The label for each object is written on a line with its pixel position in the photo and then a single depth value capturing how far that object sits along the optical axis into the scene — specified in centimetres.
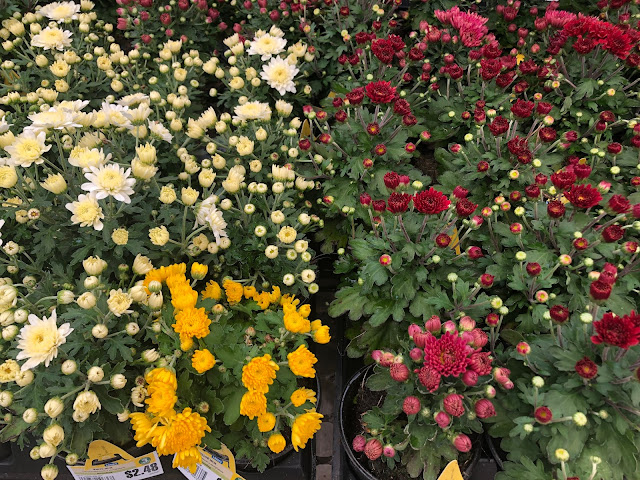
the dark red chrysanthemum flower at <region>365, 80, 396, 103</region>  54
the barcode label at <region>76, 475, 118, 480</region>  49
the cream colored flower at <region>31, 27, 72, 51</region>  70
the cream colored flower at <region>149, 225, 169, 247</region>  49
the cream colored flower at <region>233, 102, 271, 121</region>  60
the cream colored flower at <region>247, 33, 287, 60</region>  70
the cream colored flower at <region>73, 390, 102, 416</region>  40
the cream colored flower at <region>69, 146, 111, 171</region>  47
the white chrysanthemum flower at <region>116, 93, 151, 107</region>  58
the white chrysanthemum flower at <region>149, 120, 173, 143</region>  56
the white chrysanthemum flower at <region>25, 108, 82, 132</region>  50
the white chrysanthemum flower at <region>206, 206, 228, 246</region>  50
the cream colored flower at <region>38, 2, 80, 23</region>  74
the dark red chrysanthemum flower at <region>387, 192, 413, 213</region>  46
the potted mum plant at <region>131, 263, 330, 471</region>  42
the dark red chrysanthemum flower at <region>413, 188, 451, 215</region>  45
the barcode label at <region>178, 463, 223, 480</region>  48
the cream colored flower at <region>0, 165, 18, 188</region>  48
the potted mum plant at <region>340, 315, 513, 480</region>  40
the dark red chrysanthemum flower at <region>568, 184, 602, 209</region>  45
